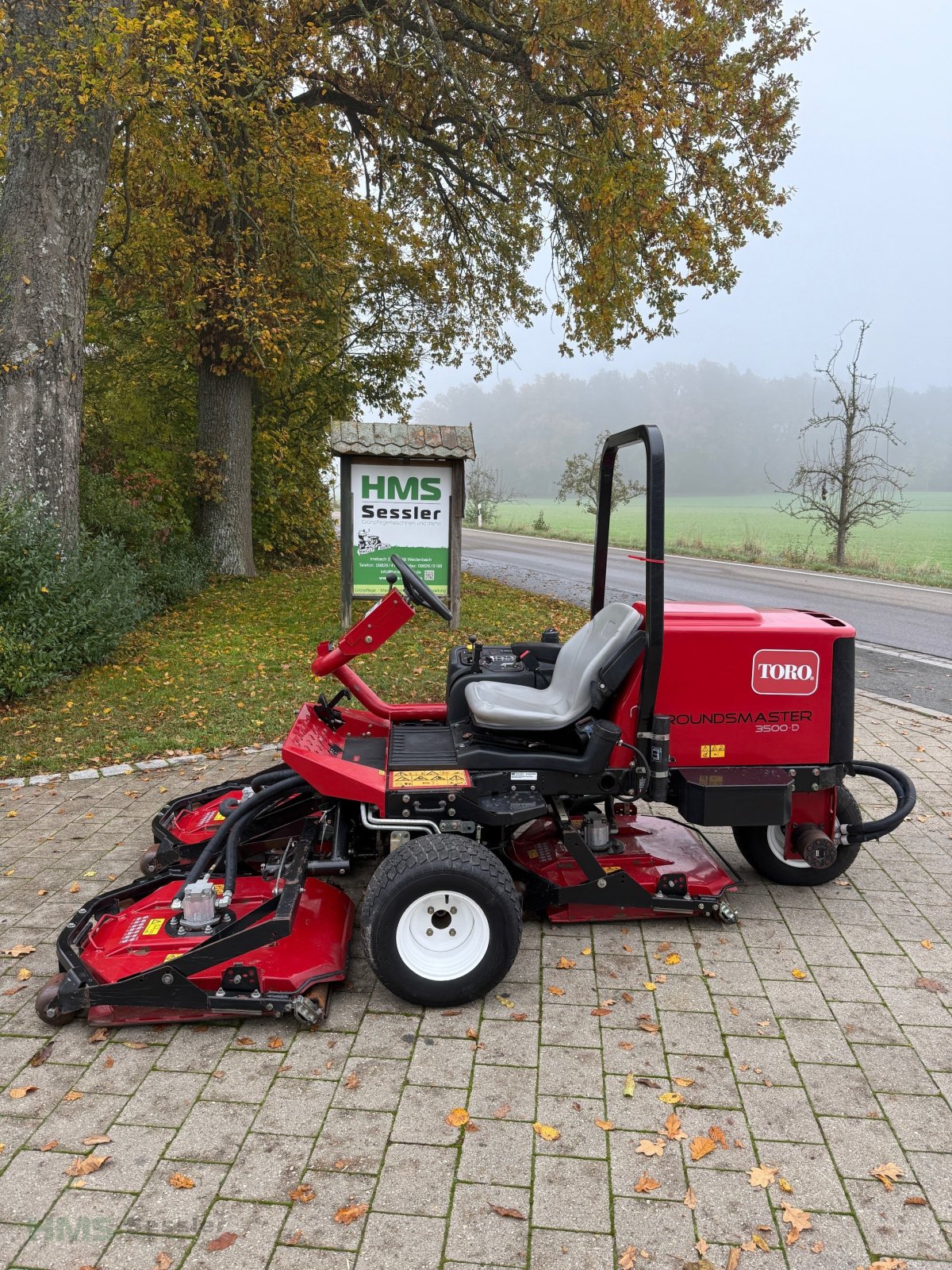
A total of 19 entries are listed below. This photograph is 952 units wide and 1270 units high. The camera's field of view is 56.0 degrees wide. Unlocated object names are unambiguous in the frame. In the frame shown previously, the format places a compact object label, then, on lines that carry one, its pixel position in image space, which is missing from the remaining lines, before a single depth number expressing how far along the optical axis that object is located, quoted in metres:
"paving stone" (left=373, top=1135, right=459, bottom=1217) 2.42
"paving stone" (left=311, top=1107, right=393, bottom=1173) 2.58
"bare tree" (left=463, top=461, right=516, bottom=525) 39.56
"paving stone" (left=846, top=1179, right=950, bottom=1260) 2.30
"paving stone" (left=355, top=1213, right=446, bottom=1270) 2.25
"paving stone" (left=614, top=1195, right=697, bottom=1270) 2.27
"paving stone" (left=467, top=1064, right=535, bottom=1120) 2.80
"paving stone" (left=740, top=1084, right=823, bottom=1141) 2.70
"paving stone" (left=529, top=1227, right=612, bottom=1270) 2.25
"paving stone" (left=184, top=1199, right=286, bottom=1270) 2.25
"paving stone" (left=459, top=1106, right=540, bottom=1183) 2.53
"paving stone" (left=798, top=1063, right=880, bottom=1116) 2.81
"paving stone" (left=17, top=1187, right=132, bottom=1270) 2.25
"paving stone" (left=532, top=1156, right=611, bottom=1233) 2.38
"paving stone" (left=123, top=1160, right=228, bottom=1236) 2.36
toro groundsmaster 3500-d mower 3.24
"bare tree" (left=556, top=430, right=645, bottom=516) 29.08
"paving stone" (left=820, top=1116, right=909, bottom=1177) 2.58
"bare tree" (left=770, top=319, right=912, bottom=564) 20.41
